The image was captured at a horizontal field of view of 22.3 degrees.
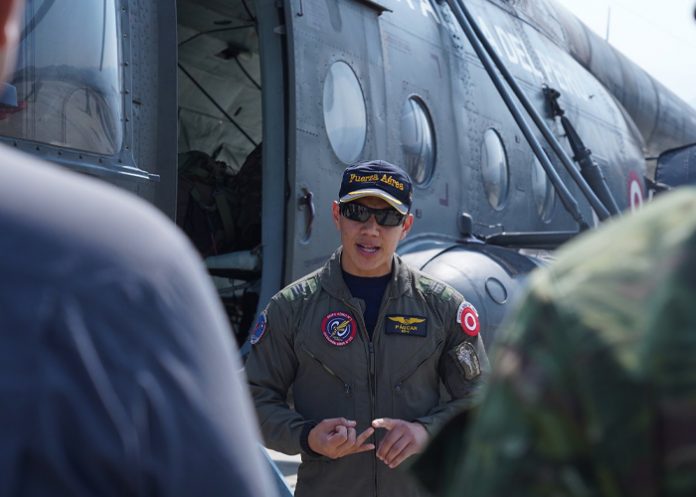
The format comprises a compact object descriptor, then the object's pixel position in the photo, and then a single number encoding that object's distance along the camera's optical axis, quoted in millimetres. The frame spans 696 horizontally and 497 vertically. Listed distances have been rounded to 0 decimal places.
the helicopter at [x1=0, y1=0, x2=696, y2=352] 4857
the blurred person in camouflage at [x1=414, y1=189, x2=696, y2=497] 1513
